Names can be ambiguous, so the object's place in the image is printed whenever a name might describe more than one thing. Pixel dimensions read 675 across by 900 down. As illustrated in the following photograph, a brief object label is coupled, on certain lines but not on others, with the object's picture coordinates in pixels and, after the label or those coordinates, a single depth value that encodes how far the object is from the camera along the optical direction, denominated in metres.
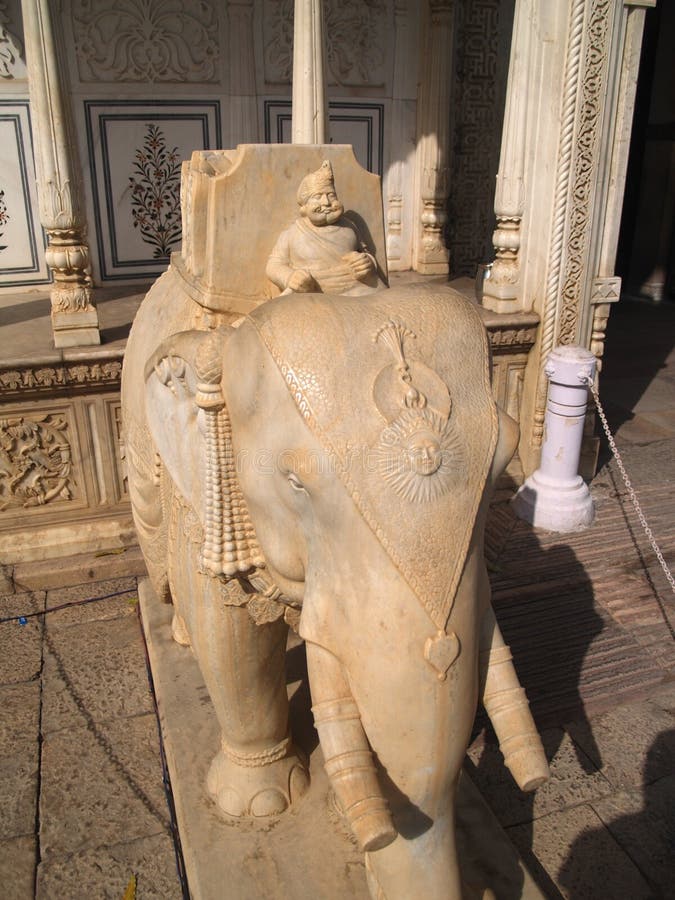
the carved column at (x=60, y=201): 4.30
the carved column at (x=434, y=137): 6.67
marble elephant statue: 1.25
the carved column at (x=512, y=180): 4.73
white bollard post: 4.71
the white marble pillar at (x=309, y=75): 4.81
